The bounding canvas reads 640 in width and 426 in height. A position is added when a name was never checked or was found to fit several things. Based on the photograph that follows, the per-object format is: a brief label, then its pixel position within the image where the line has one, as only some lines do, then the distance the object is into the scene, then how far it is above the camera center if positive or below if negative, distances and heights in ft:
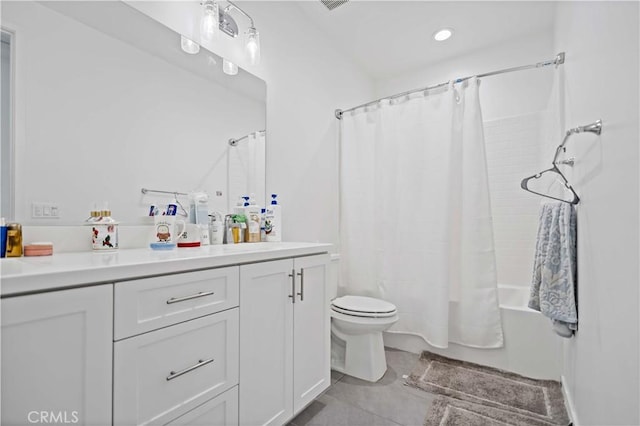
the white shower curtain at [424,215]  6.56 -0.02
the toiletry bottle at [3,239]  3.01 -0.26
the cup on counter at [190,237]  4.33 -0.34
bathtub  6.08 -2.84
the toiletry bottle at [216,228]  5.07 -0.24
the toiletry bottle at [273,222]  5.78 -0.16
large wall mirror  3.32 +1.36
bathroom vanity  2.11 -1.14
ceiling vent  6.64 +4.74
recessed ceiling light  7.55 +4.65
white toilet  5.95 -2.56
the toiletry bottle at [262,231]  5.76 -0.33
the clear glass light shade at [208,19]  4.76 +3.13
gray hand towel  4.42 -0.85
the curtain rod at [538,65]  5.83 +3.03
